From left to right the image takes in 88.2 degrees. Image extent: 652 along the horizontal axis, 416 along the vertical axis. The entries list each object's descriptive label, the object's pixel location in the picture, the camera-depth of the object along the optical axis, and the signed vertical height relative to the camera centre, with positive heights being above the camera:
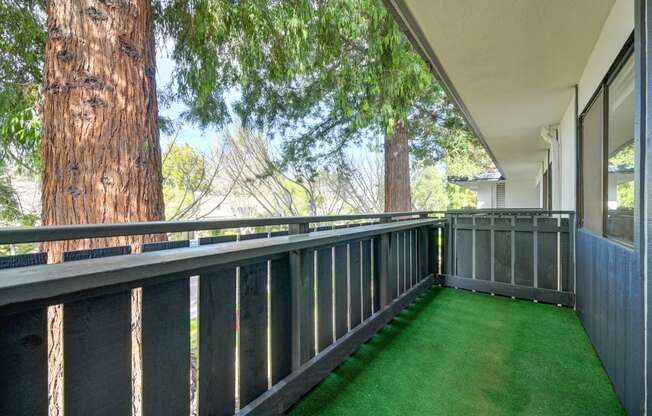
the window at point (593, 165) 2.51 +0.32
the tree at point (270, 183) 11.45 +0.87
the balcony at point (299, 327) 0.92 -0.60
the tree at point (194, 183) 11.38 +0.89
